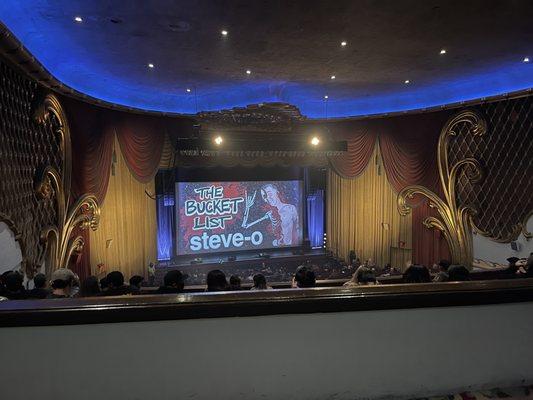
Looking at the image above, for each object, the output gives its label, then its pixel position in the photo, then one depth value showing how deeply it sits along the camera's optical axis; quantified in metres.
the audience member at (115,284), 2.72
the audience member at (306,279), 2.87
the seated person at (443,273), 3.11
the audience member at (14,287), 2.42
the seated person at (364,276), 2.89
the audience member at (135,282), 3.20
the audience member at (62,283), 2.54
